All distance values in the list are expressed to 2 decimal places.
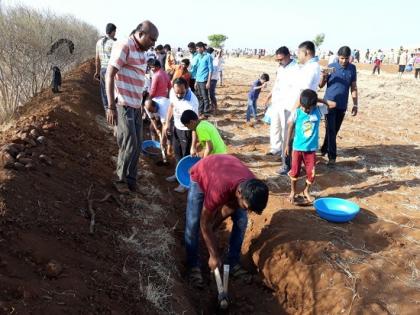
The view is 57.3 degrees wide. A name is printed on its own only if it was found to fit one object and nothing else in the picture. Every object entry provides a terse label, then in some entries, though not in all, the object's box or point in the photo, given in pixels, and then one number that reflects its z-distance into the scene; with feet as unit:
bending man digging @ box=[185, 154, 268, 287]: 9.02
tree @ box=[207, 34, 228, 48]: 221.87
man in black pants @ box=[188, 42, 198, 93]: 30.84
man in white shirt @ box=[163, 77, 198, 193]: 16.94
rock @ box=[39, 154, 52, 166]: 13.96
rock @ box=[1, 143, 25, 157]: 12.93
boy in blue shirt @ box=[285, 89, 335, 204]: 15.03
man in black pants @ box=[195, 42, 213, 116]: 30.71
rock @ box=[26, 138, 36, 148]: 14.62
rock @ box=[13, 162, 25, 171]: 12.17
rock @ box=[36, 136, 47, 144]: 15.45
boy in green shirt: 14.02
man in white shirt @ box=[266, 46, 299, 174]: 18.43
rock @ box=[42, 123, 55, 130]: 17.66
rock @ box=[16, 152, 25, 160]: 12.83
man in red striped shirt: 12.83
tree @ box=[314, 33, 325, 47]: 199.62
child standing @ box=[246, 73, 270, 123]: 30.12
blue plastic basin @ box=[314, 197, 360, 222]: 14.37
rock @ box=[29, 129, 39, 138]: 15.88
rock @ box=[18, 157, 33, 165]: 12.74
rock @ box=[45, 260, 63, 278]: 8.56
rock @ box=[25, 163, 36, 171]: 12.57
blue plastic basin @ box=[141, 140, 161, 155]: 22.80
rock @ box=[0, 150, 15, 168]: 12.03
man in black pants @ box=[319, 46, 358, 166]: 19.34
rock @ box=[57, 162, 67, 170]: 14.62
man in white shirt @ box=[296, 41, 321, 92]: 17.03
